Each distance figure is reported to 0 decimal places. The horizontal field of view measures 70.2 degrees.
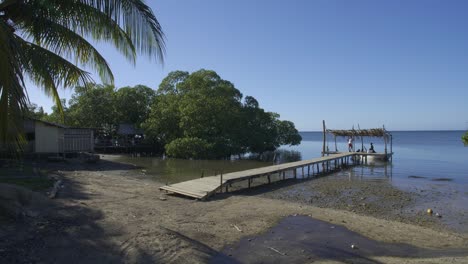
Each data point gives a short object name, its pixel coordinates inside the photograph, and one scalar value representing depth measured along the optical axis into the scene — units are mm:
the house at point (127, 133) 38781
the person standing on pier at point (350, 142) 37106
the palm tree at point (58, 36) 4863
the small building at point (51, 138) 23312
